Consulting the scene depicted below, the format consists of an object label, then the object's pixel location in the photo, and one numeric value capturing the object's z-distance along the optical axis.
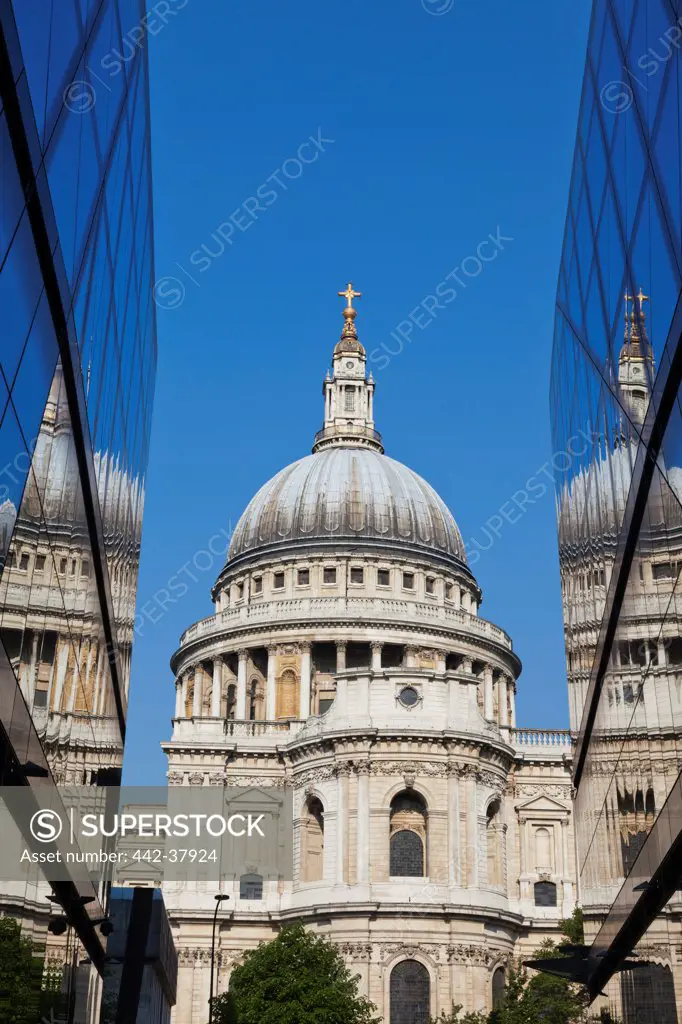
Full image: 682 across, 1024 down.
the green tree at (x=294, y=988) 55.09
